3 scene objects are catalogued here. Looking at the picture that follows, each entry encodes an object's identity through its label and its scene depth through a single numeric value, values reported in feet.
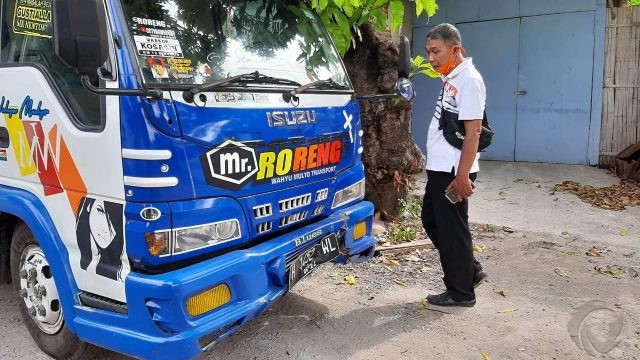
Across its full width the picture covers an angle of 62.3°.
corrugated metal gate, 27.20
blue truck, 7.75
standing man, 10.98
